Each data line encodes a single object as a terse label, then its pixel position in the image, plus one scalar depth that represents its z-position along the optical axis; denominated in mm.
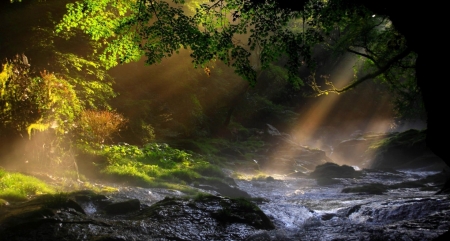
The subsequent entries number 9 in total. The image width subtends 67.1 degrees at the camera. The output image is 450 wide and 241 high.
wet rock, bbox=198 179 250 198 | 15995
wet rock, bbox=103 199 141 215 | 8852
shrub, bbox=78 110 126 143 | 13844
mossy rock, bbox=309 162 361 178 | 25828
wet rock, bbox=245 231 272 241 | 7711
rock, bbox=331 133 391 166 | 40125
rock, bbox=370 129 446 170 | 29625
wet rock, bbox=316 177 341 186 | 22803
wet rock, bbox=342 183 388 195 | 17000
